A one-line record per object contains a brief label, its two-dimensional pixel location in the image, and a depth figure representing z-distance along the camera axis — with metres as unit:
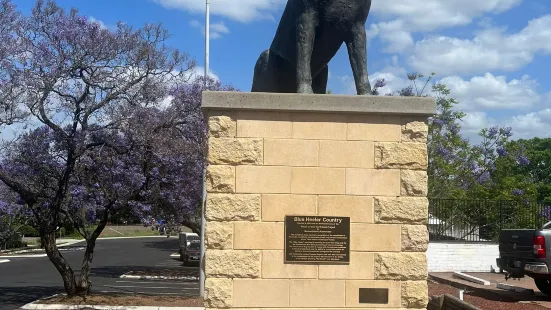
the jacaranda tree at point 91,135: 13.63
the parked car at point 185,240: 28.30
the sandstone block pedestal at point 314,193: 5.66
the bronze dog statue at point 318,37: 6.16
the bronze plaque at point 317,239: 5.69
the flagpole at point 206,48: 17.20
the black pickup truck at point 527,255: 11.79
